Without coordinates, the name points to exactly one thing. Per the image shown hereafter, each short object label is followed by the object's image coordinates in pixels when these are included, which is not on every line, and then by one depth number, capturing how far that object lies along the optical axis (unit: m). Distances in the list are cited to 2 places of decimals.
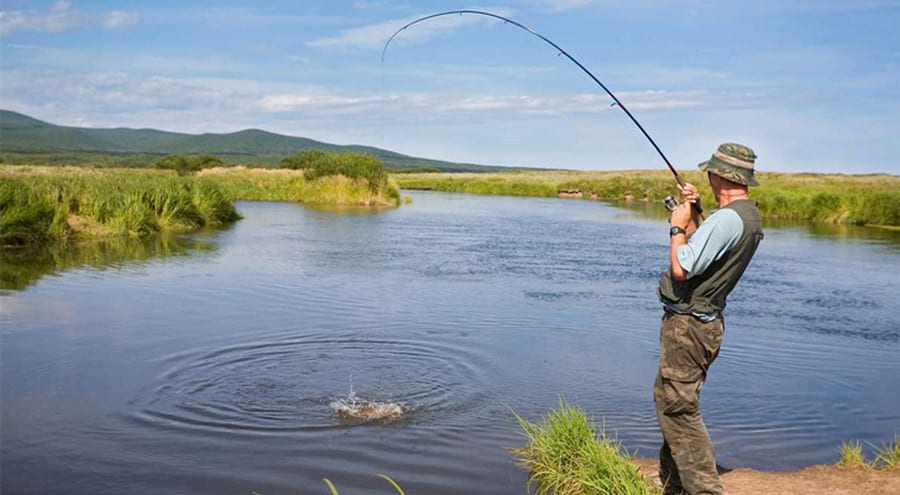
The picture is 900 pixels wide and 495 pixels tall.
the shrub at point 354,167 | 35.47
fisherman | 4.36
